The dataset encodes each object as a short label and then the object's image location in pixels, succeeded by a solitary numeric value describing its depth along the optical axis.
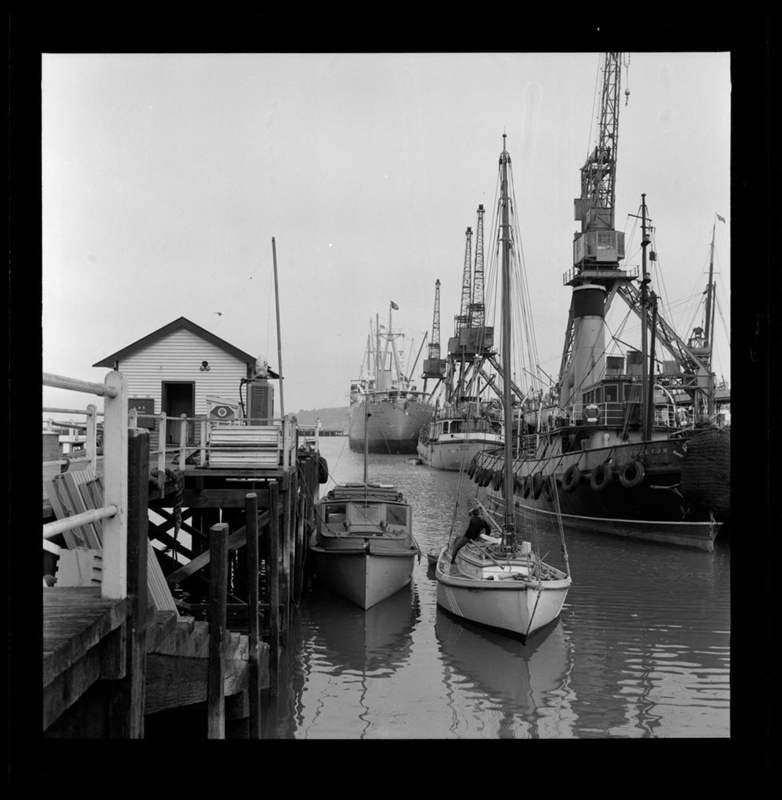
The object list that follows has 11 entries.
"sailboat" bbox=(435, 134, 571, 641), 13.54
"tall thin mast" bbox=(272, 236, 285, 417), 22.68
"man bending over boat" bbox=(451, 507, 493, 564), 15.41
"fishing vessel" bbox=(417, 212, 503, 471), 64.00
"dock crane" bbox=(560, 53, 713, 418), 36.31
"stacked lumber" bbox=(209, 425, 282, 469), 14.10
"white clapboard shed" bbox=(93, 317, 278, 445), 20.38
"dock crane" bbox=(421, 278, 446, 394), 91.38
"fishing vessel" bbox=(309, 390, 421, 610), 15.97
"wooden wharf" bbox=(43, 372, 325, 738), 3.59
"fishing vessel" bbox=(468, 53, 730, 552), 23.84
